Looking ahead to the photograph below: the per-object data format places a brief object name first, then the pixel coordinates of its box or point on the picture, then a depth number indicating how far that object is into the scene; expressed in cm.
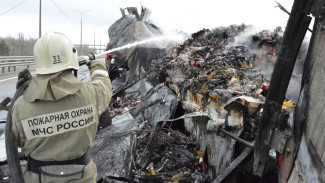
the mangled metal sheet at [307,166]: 127
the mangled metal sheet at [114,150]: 334
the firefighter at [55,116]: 169
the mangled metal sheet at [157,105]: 446
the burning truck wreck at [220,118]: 180
